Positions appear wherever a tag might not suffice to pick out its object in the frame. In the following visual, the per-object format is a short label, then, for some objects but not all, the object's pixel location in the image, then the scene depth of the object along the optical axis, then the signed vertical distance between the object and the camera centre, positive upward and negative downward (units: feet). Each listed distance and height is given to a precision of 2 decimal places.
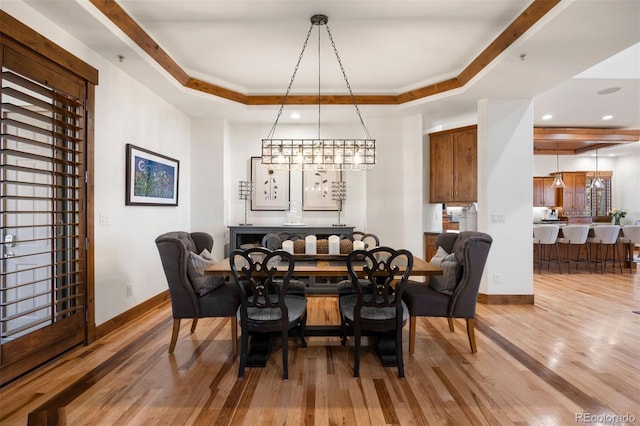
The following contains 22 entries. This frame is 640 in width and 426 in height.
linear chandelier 10.97 +1.88
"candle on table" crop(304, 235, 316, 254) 10.11 -1.05
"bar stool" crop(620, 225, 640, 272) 20.99 -1.64
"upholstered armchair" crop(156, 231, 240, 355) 8.94 -2.22
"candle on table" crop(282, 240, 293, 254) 10.00 -1.03
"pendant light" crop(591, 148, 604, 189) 29.40 +2.53
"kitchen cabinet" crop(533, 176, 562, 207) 32.81 +1.75
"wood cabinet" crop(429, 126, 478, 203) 16.98 +2.36
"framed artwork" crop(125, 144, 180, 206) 12.10 +1.35
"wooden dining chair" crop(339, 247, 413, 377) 7.87 -2.37
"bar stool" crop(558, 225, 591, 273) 20.75 -1.54
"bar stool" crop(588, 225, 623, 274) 20.84 -1.87
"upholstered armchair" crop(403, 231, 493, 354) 9.09 -2.28
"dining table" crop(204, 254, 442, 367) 8.43 -1.53
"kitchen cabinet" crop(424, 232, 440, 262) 17.25 -1.75
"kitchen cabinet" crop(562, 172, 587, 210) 32.53 +1.83
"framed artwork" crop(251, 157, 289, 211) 18.42 +1.23
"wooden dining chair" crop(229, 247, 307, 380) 7.84 -2.40
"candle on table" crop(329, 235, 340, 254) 10.13 -1.05
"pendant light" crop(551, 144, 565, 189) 28.78 +2.42
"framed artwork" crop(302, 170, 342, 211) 18.39 +1.06
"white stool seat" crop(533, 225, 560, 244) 20.59 -1.38
